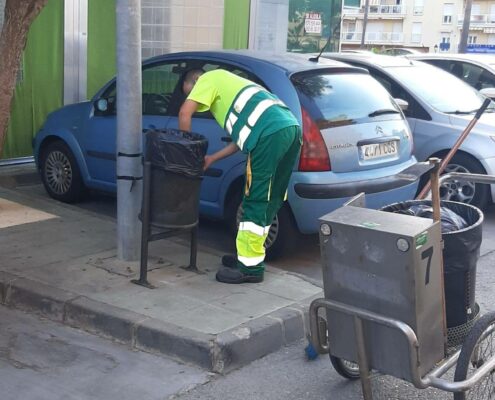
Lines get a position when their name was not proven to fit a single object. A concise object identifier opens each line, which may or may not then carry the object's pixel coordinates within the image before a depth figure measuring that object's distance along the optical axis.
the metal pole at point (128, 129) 5.45
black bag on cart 3.72
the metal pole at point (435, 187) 3.62
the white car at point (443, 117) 8.20
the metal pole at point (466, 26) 32.06
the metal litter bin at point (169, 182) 5.13
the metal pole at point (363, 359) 3.55
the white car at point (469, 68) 11.42
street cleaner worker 5.20
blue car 5.98
